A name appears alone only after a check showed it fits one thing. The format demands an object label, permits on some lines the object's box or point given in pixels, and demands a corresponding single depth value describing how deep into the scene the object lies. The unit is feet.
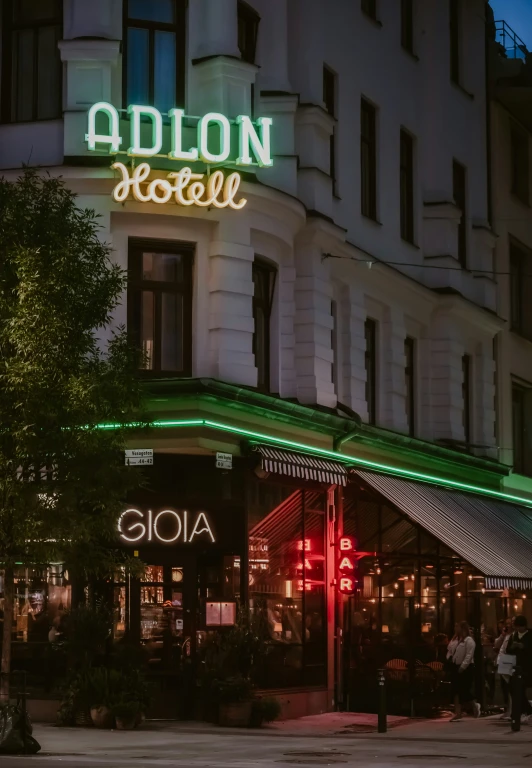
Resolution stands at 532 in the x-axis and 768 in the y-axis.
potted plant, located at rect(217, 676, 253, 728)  85.97
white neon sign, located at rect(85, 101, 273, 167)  88.79
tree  72.18
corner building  89.92
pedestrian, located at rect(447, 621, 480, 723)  95.55
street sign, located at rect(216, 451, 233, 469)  88.33
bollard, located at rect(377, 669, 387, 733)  81.51
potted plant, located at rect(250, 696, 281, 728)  87.10
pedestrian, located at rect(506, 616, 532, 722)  93.40
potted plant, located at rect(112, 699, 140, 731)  82.48
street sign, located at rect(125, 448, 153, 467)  86.07
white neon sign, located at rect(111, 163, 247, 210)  88.89
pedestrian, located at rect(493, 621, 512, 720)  95.55
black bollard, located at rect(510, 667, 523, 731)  85.85
